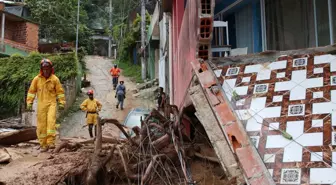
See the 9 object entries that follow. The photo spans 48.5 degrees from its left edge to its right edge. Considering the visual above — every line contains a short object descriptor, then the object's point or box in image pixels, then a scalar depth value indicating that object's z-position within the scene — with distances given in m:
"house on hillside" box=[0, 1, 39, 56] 24.23
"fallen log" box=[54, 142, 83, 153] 6.52
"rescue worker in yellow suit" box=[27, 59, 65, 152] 7.16
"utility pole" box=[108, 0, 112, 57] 40.06
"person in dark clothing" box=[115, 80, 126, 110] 17.81
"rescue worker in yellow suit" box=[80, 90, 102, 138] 11.41
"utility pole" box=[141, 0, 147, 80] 22.71
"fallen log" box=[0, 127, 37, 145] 7.31
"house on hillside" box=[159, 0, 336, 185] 3.27
